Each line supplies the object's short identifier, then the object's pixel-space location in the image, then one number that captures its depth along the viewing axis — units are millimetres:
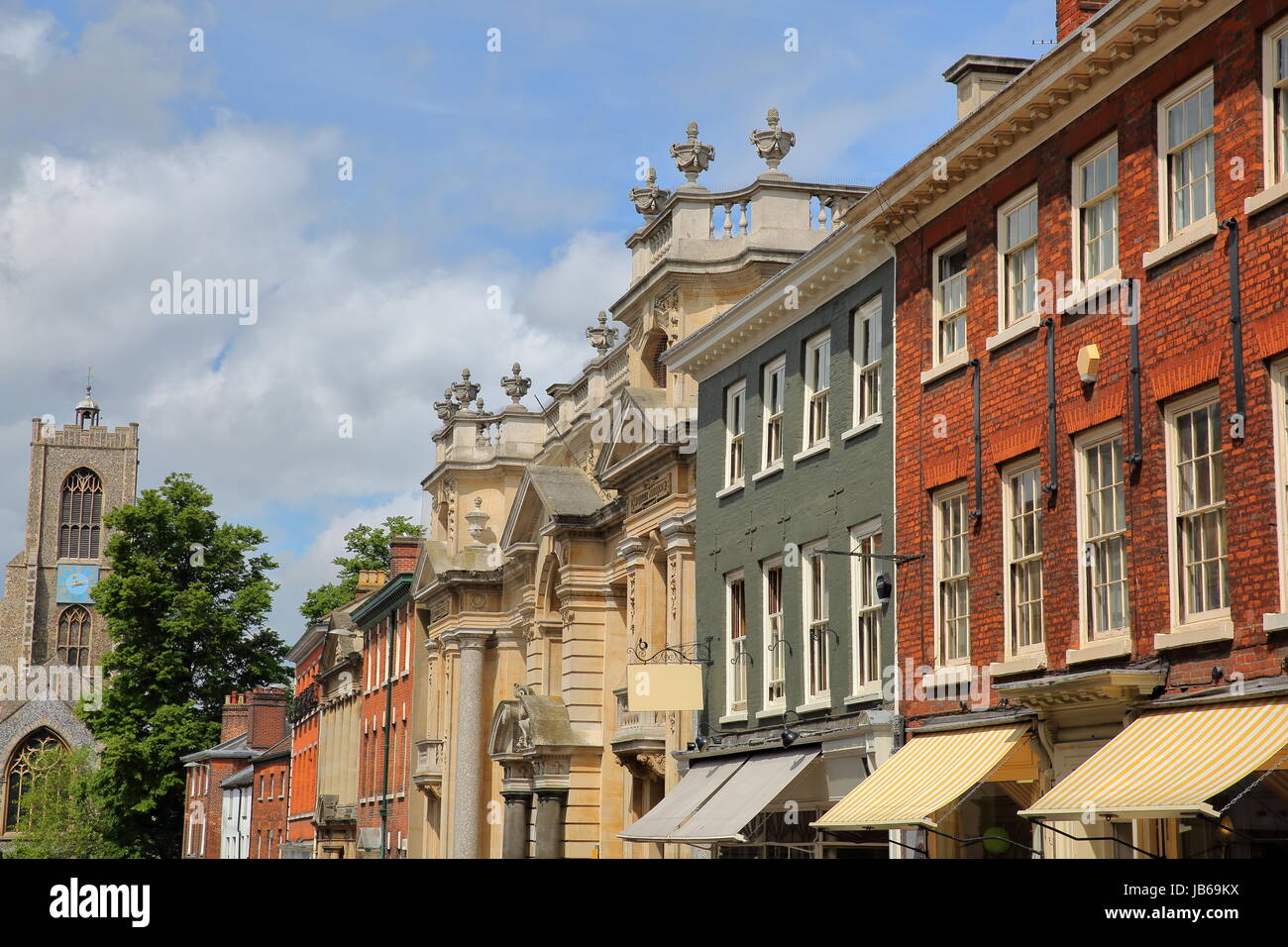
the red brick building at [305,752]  71312
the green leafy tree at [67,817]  76125
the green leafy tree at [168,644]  70188
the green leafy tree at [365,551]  76562
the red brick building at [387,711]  56625
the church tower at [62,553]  150000
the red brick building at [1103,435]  15492
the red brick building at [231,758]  80281
